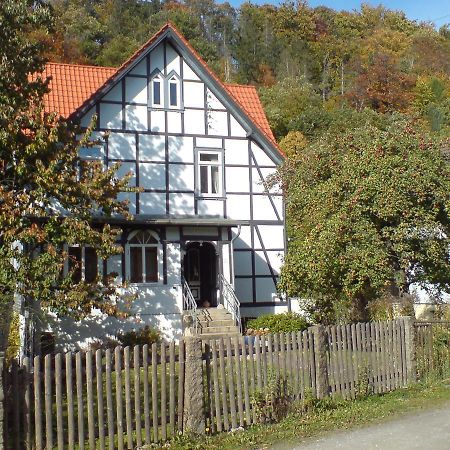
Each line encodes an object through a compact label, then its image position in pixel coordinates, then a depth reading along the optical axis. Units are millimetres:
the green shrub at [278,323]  22062
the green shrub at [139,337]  20453
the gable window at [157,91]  23797
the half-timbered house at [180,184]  21875
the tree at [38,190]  14925
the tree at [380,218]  16266
